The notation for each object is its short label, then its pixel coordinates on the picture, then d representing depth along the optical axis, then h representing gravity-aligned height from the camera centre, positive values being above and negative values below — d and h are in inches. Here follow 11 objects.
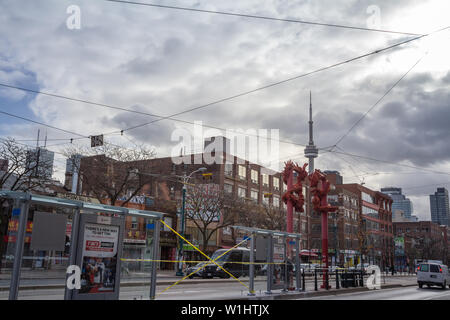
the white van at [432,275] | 1145.4 -43.4
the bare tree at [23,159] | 1244.5 +251.2
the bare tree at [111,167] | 1565.0 +294.6
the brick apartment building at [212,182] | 2213.0 +387.8
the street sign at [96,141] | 1013.2 +248.8
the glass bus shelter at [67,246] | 399.9 +2.4
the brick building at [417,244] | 4185.5 +139.6
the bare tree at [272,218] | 2343.3 +192.8
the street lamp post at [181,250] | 1351.6 +3.7
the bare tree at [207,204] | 1988.2 +218.4
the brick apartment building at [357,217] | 3659.0 +333.8
